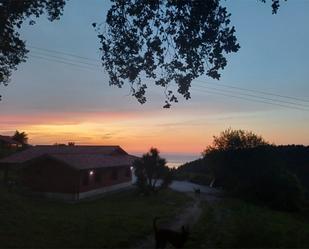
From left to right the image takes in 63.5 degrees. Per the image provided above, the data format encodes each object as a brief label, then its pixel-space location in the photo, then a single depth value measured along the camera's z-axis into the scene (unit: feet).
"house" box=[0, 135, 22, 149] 152.91
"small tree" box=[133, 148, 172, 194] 81.24
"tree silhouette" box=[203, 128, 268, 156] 130.33
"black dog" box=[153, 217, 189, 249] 26.24
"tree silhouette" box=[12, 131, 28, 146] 177.95
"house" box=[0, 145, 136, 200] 76.73
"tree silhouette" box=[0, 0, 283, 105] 26.18
